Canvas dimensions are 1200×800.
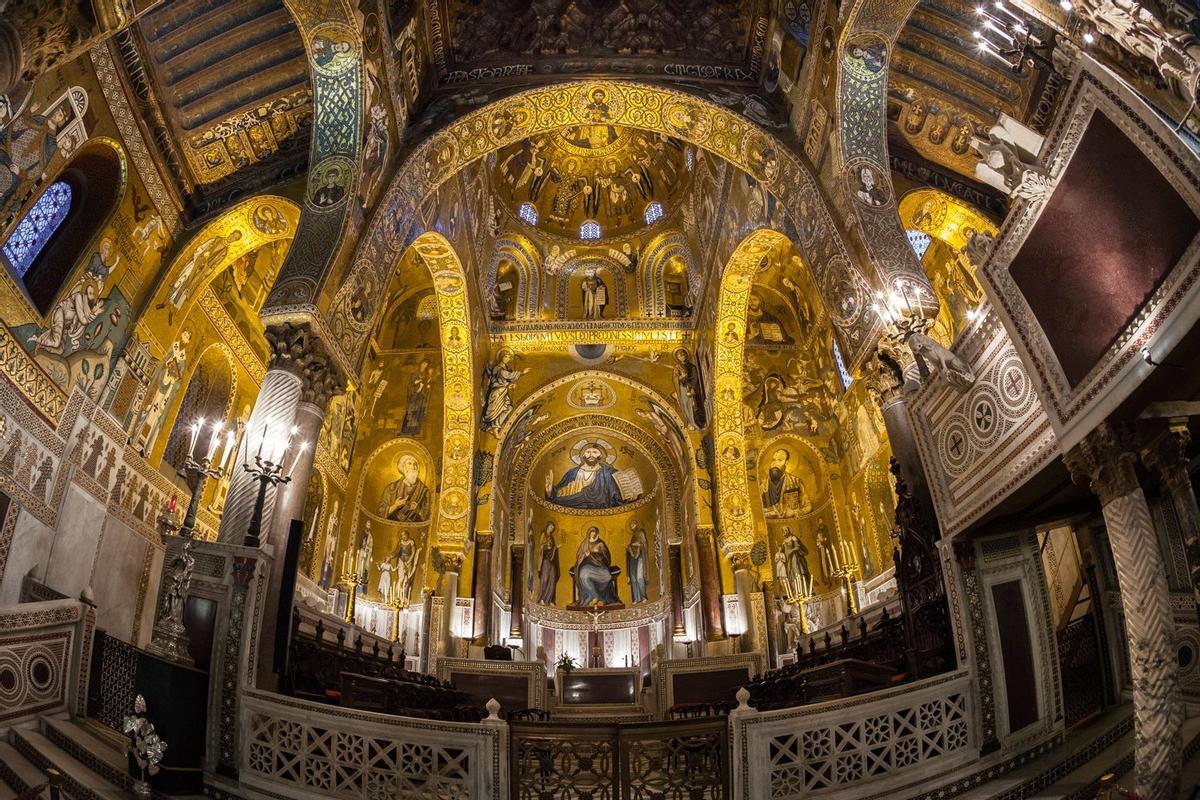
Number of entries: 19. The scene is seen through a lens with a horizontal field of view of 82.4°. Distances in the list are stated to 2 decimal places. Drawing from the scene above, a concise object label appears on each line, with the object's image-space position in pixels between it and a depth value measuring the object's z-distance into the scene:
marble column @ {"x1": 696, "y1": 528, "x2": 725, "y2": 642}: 15.62
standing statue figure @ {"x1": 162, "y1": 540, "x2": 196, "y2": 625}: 6.48
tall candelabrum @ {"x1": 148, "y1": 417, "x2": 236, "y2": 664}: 6.35
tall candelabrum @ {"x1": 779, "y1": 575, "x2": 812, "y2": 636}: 15.91
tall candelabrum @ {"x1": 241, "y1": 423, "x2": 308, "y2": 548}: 7.70
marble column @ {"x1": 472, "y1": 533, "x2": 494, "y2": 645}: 15.57
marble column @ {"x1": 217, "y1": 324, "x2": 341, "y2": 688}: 7.76
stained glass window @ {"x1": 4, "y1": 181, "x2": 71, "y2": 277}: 9.17
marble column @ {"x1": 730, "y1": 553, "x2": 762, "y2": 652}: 15.12
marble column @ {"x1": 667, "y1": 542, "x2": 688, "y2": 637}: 16.75
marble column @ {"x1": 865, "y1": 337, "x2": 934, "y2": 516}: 8.16
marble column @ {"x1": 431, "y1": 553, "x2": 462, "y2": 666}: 14.83
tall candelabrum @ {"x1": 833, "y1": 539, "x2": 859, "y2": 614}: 14.92
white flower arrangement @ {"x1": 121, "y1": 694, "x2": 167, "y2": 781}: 5.06
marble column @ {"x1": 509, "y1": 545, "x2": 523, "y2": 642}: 17.11
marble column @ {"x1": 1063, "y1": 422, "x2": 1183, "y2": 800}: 4.46
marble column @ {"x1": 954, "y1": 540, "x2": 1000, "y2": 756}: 6.42
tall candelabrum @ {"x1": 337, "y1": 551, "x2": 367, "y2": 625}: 15.21
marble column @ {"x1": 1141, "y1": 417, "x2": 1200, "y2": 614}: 5.00
